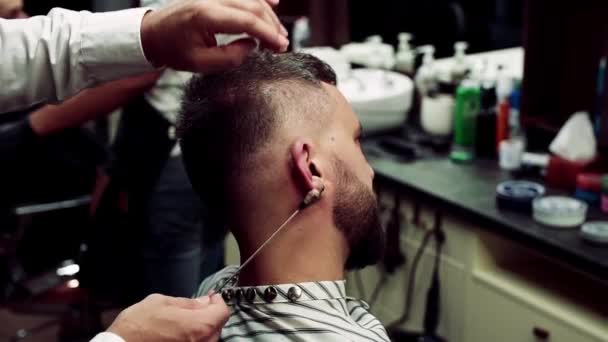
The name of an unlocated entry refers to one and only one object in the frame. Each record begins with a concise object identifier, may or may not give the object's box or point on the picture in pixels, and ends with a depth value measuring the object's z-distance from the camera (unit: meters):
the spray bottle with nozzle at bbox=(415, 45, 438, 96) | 2.98
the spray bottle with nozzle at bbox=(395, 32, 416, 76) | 3.17
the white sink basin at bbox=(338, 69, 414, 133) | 2.80
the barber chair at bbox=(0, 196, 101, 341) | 2.81
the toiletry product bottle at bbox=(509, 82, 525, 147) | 2.74
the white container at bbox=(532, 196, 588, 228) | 2.07
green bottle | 2.67
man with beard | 1.34
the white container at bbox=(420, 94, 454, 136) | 2.85
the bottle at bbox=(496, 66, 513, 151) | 2.65
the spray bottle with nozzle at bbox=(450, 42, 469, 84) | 2.93
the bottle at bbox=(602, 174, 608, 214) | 2.17
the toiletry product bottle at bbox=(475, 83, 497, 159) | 2.69
